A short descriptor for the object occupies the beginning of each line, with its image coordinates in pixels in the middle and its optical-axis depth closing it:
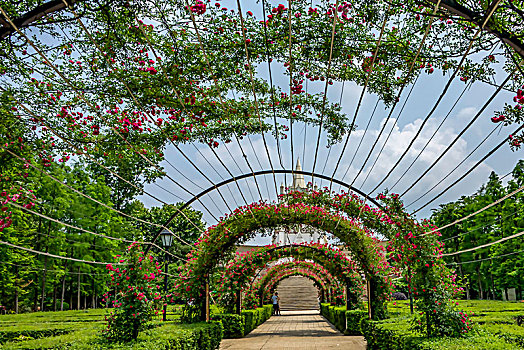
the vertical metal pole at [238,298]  13.41
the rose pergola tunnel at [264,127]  4.59
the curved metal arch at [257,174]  8.59
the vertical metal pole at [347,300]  13.55
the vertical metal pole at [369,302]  10.51
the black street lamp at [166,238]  10.40
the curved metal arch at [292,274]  23.35
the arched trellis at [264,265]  13.16
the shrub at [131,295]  6.19
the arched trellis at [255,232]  9.80
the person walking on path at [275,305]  27.09
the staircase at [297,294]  34.56
